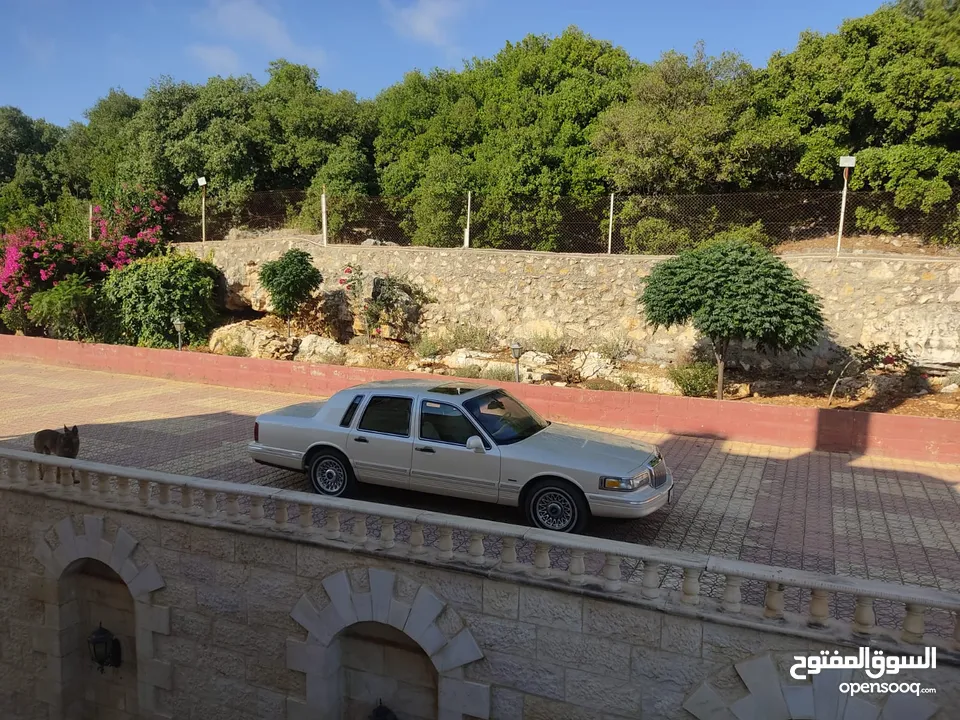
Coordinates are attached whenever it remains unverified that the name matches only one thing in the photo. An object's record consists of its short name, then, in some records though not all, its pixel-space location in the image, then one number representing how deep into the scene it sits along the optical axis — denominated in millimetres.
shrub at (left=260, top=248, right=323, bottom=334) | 18875
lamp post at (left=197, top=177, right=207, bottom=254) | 23812
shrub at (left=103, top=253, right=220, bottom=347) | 20312
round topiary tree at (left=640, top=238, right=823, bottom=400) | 12438
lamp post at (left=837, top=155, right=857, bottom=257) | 16359
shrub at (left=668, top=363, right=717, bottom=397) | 14250
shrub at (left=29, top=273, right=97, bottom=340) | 20156
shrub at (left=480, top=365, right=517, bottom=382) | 15570
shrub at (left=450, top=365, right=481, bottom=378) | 15773
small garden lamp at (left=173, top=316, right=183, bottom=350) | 18938
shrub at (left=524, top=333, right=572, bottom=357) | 18062
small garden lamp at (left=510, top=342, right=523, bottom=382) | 13445
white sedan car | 6688
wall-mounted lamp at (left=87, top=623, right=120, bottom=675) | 8578
